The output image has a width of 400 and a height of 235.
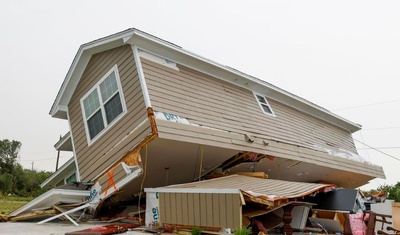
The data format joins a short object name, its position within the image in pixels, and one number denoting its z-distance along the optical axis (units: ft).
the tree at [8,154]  121.90
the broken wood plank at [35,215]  28.86
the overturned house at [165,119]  26.27
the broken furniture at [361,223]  21.68
